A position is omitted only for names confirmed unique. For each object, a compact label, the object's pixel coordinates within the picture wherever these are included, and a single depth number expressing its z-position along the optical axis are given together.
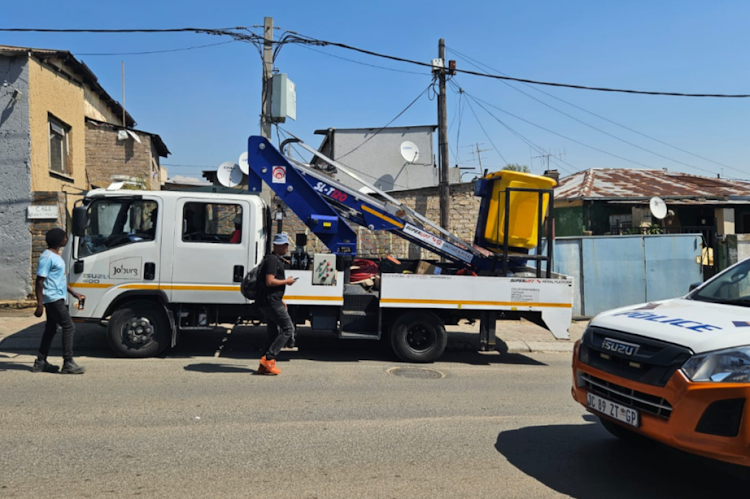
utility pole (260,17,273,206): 13.29
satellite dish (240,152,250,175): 14.80
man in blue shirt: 7.17
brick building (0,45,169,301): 12.73
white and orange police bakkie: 3.66
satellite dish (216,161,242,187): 15.45
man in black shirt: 7.46
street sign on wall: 12.77
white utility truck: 8.16
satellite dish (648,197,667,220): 17.92
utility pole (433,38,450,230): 16.06
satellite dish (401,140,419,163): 22.08
